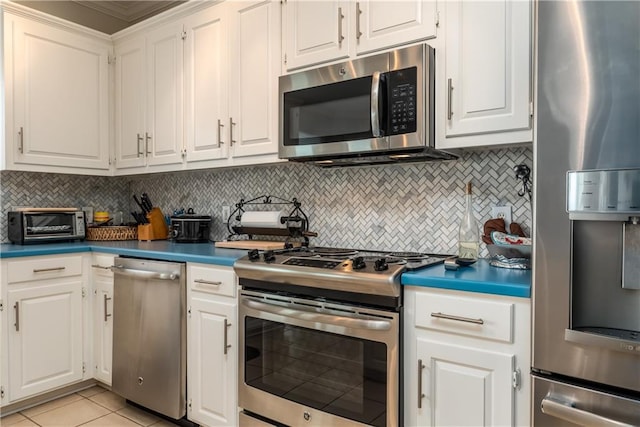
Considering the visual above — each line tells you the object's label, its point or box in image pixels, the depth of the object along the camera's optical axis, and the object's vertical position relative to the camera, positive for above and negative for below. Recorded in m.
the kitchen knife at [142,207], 3.22 +0.02
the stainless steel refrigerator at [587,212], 1.09 -0.01
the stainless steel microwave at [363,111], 1.79 +0.45
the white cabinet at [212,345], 2.04 -0.67
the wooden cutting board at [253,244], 2.39 -0.20
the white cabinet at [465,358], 1.36 -0.50
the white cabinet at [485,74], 1.63 +0.54
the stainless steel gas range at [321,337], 1.57 -0.52
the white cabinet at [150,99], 2.79 +0.76
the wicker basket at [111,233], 3.01 -0.16
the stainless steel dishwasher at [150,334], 2.21 -0.68
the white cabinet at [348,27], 1.85 +0.85
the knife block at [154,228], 3.00 -0.13
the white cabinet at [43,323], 2.40 -0.66
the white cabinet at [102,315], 2.61 -0.65
